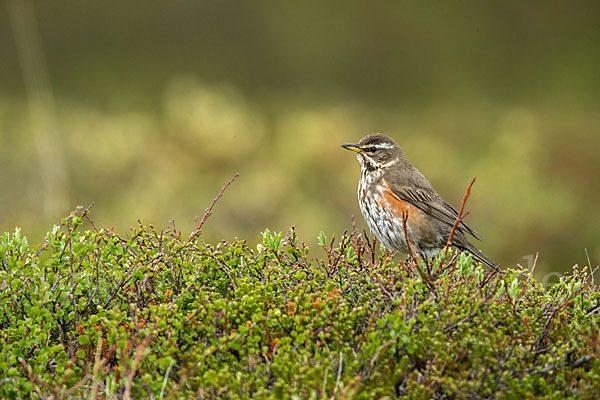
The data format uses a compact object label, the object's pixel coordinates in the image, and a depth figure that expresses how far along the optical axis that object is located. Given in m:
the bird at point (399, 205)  10.80
